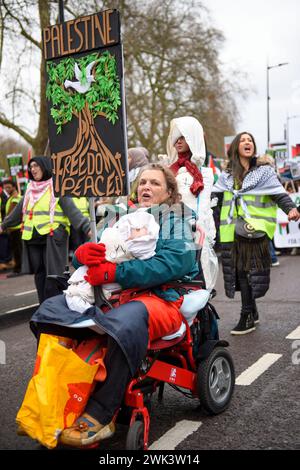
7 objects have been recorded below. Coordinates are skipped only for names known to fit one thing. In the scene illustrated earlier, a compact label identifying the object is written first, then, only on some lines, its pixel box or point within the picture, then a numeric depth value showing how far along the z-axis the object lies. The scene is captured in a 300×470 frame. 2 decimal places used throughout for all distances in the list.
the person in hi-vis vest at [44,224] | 6.32
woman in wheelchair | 3.03
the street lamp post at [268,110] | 39.91
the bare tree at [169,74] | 25.22
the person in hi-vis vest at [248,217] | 6.03
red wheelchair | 3.19
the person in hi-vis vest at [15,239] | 13.12
